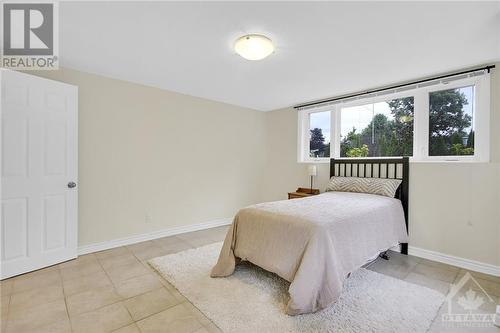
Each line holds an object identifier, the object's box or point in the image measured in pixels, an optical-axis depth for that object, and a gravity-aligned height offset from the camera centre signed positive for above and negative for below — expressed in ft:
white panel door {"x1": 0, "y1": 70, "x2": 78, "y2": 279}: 7.70 -0.32
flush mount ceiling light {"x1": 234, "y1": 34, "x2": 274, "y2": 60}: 6.92 +3.58
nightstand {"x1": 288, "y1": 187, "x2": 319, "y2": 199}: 13.02 -1.55
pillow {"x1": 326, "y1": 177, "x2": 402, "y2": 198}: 10.21 -0.89
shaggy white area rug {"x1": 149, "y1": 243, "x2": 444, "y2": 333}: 5.60 -3.76
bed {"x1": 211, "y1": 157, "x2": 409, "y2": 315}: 5.95 -2.23
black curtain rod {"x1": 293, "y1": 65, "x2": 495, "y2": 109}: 8.64 +3.61
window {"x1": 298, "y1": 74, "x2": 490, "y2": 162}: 9.12 +1.97
